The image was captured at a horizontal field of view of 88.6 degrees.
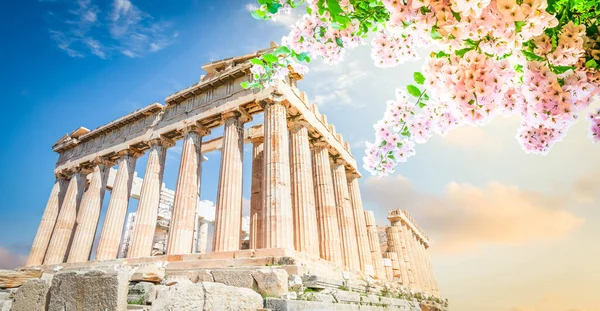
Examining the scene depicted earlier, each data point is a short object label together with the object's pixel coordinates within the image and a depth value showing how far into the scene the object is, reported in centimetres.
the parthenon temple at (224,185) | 1221
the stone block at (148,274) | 667
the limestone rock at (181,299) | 400
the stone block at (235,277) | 695
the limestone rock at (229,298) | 453
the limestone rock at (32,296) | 455
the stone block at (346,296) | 806
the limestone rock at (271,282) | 668
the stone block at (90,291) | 372
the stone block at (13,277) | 709
